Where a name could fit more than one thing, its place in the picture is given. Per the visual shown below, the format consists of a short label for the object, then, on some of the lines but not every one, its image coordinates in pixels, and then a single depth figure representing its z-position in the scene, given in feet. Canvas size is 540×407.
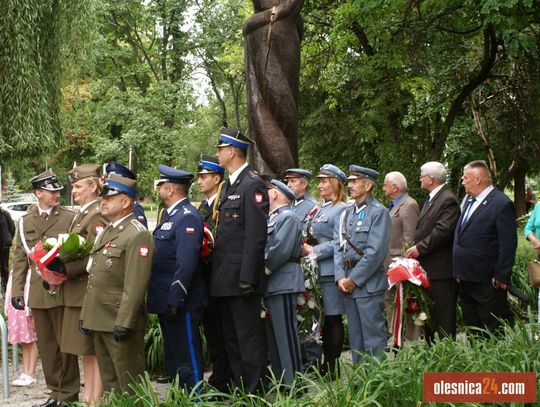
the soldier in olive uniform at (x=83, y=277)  19.53
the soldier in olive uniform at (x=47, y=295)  20.46
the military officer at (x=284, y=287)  20.01
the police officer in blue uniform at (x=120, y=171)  20.42
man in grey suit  25.31
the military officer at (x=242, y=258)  18.78
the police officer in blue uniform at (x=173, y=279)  19.20
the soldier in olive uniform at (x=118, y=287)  17.78
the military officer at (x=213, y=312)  21.66
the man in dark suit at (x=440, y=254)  23.21
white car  111.34
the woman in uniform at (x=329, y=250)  22.66
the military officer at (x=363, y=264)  21.03
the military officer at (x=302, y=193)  23.69
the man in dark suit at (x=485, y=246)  21.54
